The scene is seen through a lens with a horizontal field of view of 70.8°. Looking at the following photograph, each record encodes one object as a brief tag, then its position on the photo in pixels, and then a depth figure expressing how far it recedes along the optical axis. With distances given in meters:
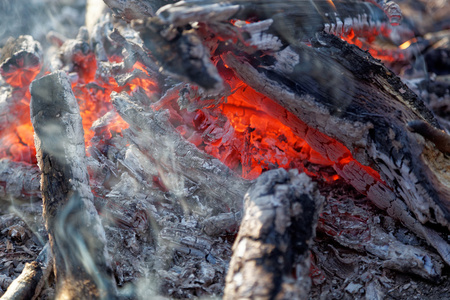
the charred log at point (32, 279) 2.01
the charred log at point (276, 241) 1.59
